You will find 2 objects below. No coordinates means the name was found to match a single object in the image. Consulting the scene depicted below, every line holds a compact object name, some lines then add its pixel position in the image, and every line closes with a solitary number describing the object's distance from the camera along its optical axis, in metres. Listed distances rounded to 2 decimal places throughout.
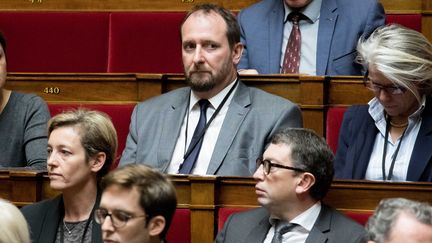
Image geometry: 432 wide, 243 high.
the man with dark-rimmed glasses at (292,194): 9.94
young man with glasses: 9.59
